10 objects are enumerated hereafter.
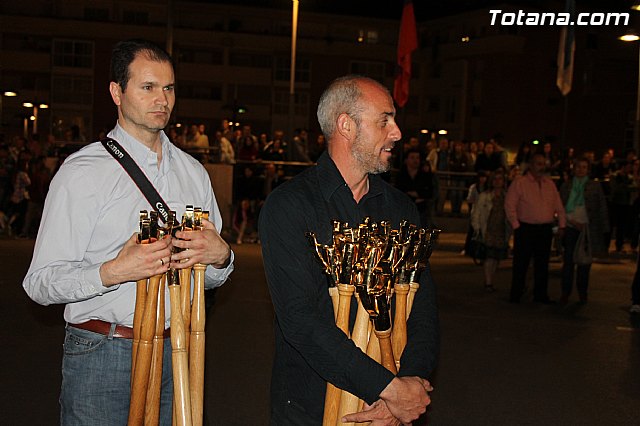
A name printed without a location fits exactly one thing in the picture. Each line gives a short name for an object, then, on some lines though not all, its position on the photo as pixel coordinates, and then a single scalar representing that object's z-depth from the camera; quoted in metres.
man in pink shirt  13.87
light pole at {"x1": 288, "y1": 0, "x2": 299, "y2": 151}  28.62
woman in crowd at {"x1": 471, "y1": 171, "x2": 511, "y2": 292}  15.11
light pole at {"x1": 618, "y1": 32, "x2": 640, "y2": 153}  26.50
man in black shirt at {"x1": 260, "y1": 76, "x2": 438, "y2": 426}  3.43
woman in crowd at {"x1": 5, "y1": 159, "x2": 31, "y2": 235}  21.86
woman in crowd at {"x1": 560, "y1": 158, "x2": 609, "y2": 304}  14.24
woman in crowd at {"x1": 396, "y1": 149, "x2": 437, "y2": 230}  17.69
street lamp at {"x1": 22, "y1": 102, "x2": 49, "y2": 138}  50.07
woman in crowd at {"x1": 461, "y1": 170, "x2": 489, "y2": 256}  19.05
